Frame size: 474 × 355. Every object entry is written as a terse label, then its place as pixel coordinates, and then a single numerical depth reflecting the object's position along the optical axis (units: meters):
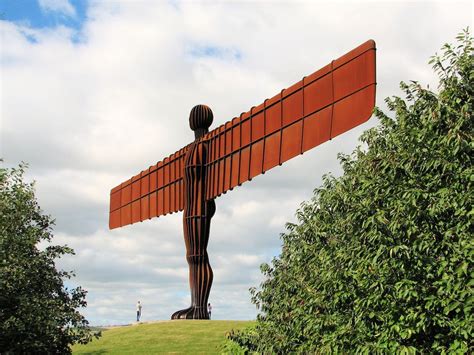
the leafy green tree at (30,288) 17.66
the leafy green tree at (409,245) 10.50
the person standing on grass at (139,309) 35.16
